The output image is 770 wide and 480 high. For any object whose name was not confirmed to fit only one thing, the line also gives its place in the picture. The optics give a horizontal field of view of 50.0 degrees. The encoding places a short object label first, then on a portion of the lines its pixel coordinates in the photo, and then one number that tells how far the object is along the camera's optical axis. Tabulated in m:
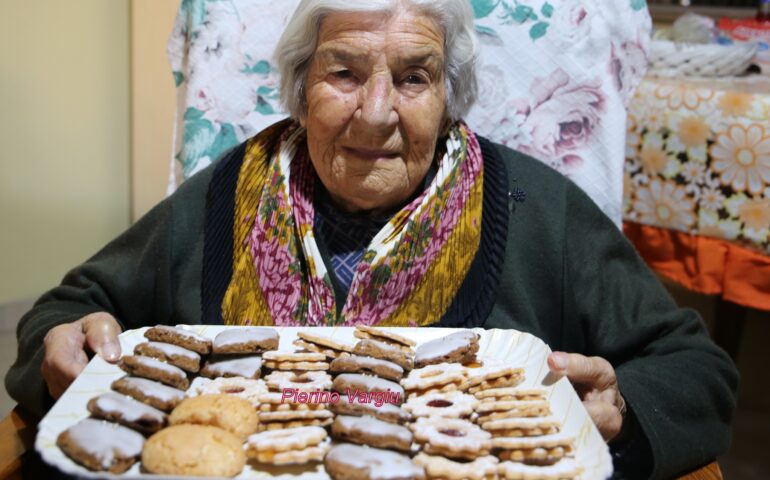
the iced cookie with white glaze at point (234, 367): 1.21
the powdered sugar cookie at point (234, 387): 1.16
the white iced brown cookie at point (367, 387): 1.13
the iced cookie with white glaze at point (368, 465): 0.94
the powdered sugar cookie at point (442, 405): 1.10
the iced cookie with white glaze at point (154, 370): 1.16
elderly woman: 1.46
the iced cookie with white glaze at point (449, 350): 1.22
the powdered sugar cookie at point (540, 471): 0.95
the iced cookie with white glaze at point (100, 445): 0.94
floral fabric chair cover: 1.88
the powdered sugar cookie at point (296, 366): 1.21
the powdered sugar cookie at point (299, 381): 1.15
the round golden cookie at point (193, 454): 0.96
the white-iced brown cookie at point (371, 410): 1.07
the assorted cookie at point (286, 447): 0.99
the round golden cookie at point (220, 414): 1.06
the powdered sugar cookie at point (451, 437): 1.00
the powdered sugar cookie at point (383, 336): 1.28
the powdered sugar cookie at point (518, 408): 1.07
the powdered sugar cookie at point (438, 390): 1.17
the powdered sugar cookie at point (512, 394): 1.12
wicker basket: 2.46
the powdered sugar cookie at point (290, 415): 1.08
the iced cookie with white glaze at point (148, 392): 1.10
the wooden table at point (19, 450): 1.22
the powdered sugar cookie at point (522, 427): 1.03
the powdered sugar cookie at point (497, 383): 1.16
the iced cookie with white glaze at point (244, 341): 1.23
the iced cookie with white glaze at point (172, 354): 1.20
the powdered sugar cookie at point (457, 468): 0.95
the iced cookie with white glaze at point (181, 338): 1.24
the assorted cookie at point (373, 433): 1.01
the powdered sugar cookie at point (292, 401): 1.10
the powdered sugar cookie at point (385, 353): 1.22
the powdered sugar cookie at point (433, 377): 1.17
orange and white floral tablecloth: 2.08
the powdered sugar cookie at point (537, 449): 0.99
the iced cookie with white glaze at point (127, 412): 1.03
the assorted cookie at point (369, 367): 1.18
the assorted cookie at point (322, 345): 1.25
